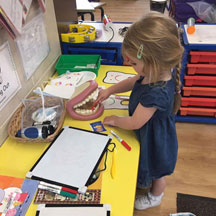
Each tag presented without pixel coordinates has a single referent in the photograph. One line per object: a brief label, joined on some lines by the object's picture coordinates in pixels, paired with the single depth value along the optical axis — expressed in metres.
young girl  0.78
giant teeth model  1.03
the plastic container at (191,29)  1.60
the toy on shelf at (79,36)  1.46
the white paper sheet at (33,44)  1.05
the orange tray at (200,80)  1.69
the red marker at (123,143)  0.90
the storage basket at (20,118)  0.90
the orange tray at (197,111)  1.85
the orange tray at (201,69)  1.62
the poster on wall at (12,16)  0.82
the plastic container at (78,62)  1.40
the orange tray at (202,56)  1.57
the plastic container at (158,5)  1.78
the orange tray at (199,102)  1.80
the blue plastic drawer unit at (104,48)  1.49
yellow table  0.73
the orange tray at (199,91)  1.74
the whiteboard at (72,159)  0.78
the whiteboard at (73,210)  0.69
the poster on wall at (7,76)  0.91
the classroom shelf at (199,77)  1.54
